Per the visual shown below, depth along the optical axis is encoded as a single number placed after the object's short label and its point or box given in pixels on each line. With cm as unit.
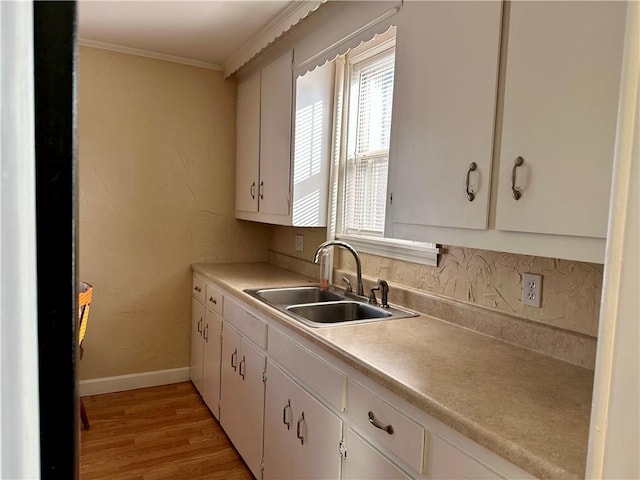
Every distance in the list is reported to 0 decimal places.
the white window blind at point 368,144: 236
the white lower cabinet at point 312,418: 113
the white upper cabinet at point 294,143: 261
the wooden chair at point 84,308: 245
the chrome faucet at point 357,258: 226
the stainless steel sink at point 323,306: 201
